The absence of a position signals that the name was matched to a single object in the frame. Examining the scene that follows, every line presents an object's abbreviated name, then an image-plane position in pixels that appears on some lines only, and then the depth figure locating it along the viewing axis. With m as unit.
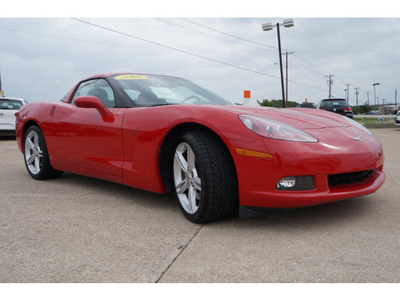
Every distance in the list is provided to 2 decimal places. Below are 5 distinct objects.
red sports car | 2.47
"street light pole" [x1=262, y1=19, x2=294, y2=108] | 24.80
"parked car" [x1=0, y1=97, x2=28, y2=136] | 11.51
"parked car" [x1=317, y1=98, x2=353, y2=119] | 16.81
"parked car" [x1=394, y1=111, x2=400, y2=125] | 14.26
